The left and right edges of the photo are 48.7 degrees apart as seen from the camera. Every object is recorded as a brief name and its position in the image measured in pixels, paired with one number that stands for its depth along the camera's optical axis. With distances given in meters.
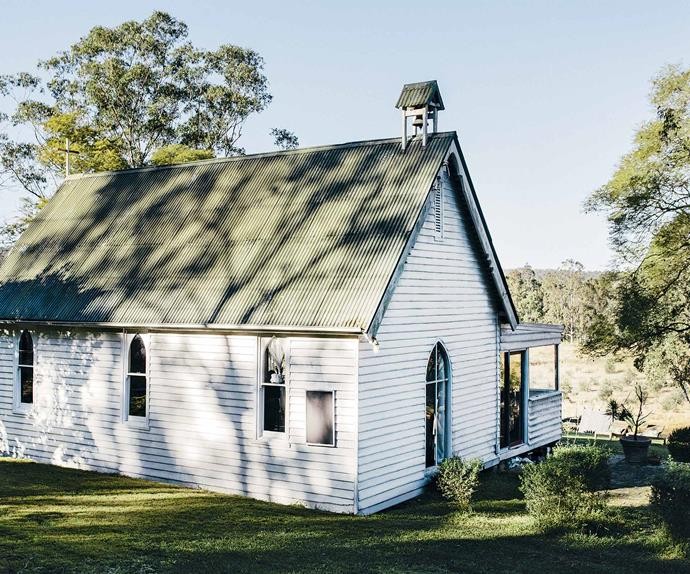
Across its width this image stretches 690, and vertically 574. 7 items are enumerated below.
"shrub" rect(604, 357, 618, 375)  58.72
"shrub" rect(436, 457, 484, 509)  15.85
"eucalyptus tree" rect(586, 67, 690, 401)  27.45
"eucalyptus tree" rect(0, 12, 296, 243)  39.47
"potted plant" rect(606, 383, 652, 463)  22.91
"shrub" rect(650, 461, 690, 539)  12.73
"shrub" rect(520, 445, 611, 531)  14.03
